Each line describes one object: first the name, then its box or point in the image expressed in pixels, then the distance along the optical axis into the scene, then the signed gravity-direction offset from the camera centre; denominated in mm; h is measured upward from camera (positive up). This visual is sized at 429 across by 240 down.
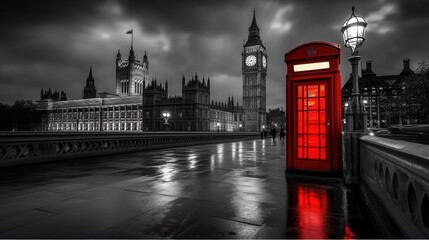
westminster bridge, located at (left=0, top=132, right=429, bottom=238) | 2871 -1309
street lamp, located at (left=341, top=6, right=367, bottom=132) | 6297 +1998
